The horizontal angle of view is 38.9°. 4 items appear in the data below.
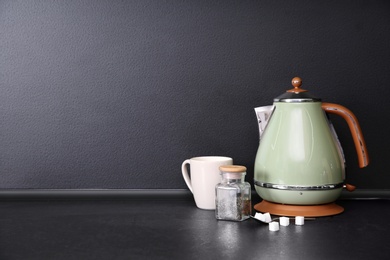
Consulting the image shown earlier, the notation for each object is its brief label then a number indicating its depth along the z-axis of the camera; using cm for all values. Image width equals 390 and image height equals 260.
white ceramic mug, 121
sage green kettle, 114
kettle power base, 115
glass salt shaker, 111
